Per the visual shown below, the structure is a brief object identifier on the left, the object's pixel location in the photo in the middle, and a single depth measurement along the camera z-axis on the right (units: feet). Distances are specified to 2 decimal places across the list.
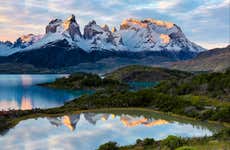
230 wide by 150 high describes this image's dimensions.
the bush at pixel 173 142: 103.35
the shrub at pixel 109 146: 116.67
